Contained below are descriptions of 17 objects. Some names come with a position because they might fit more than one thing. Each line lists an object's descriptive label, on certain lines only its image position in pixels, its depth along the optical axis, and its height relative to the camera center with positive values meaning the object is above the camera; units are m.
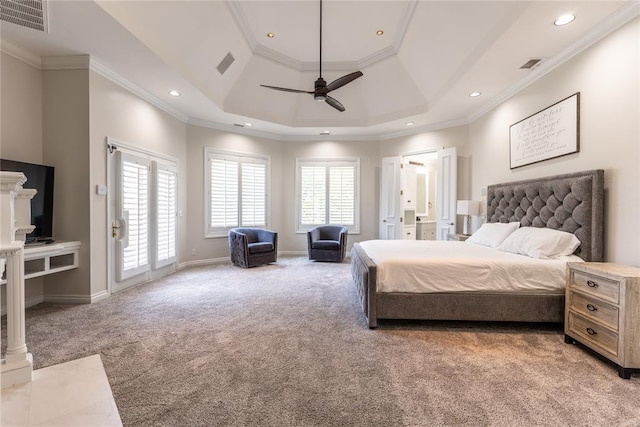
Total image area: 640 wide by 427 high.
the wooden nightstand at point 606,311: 2.01 -0.75
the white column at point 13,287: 1.67 -0.47
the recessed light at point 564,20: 2.71 +1.83
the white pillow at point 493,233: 3.87 -0.30
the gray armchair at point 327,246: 6.14 -0.77
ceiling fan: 3.87 +1.68
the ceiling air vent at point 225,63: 4.45 +2.28
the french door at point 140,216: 3.98 -0.11
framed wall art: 3.19 +0.97
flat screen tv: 3.21 +0.12
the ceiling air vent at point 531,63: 3.50 +1.83
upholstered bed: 2.79 -0.84
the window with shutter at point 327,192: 7.15 +0.45
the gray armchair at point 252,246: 5.61 -0.72
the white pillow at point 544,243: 2.99 -0.33
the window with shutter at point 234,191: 6.18 +0.42
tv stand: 3.00 -0.57
